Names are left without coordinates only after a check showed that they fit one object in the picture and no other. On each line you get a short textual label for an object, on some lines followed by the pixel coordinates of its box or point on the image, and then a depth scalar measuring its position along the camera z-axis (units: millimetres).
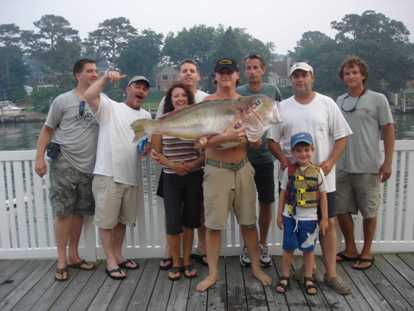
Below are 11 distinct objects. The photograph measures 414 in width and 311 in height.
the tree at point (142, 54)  63434
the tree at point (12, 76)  53638
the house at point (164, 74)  59812
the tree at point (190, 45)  73000
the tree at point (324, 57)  45953
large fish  2648
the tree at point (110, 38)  65812
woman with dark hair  3090
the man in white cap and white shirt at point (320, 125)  2875
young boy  2787
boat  49450
